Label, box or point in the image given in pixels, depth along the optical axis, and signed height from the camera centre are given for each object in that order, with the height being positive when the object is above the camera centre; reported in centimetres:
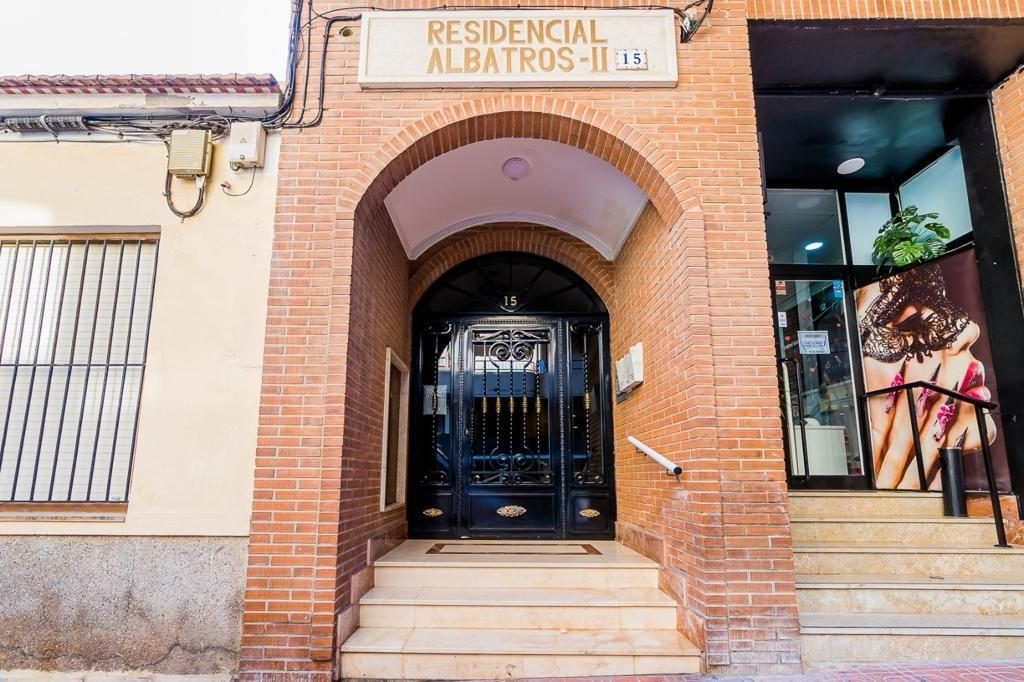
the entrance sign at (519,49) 387 +270
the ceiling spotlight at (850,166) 561 +276
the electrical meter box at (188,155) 376 +192
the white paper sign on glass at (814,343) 581 +103
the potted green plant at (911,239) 523 +192
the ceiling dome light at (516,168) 468 +231
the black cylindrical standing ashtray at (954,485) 455 -32
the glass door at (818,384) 556 +62
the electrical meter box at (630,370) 465 +65
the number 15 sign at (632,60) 389 +261
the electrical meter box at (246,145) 377 +199
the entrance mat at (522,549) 469 -86
